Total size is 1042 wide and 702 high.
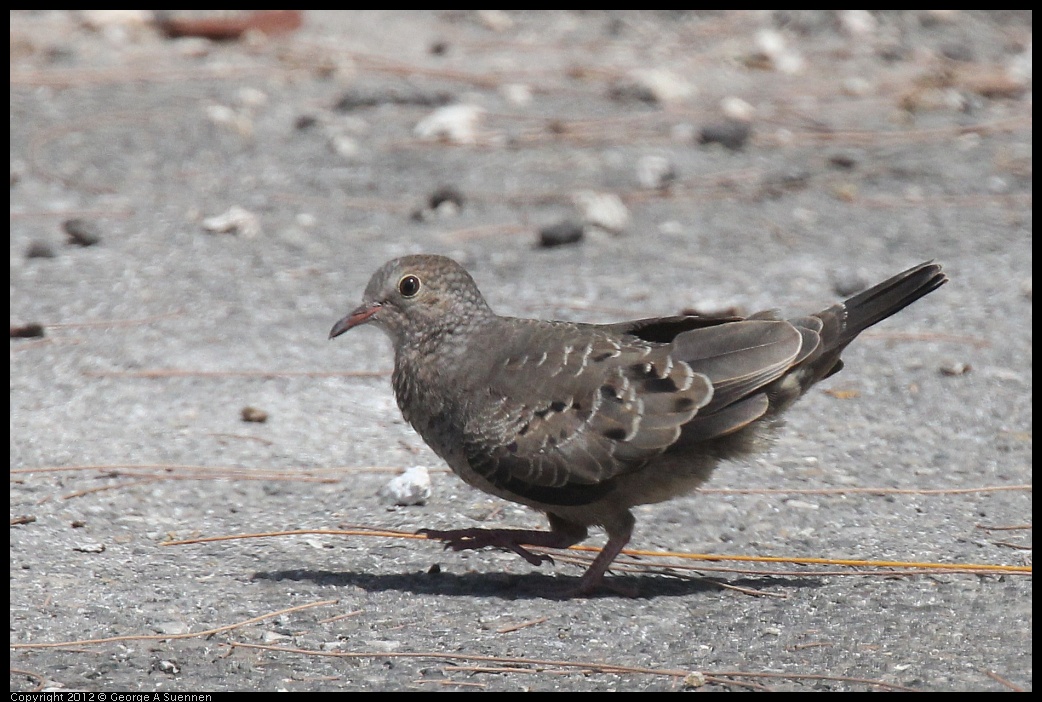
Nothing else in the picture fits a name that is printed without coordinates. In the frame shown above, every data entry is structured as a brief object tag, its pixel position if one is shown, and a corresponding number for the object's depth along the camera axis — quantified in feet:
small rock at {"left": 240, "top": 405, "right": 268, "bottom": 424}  34.99
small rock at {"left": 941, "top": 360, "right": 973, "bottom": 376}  38.47
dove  26.66
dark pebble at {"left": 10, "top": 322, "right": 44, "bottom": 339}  39.60
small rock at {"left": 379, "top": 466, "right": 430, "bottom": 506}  30.99
